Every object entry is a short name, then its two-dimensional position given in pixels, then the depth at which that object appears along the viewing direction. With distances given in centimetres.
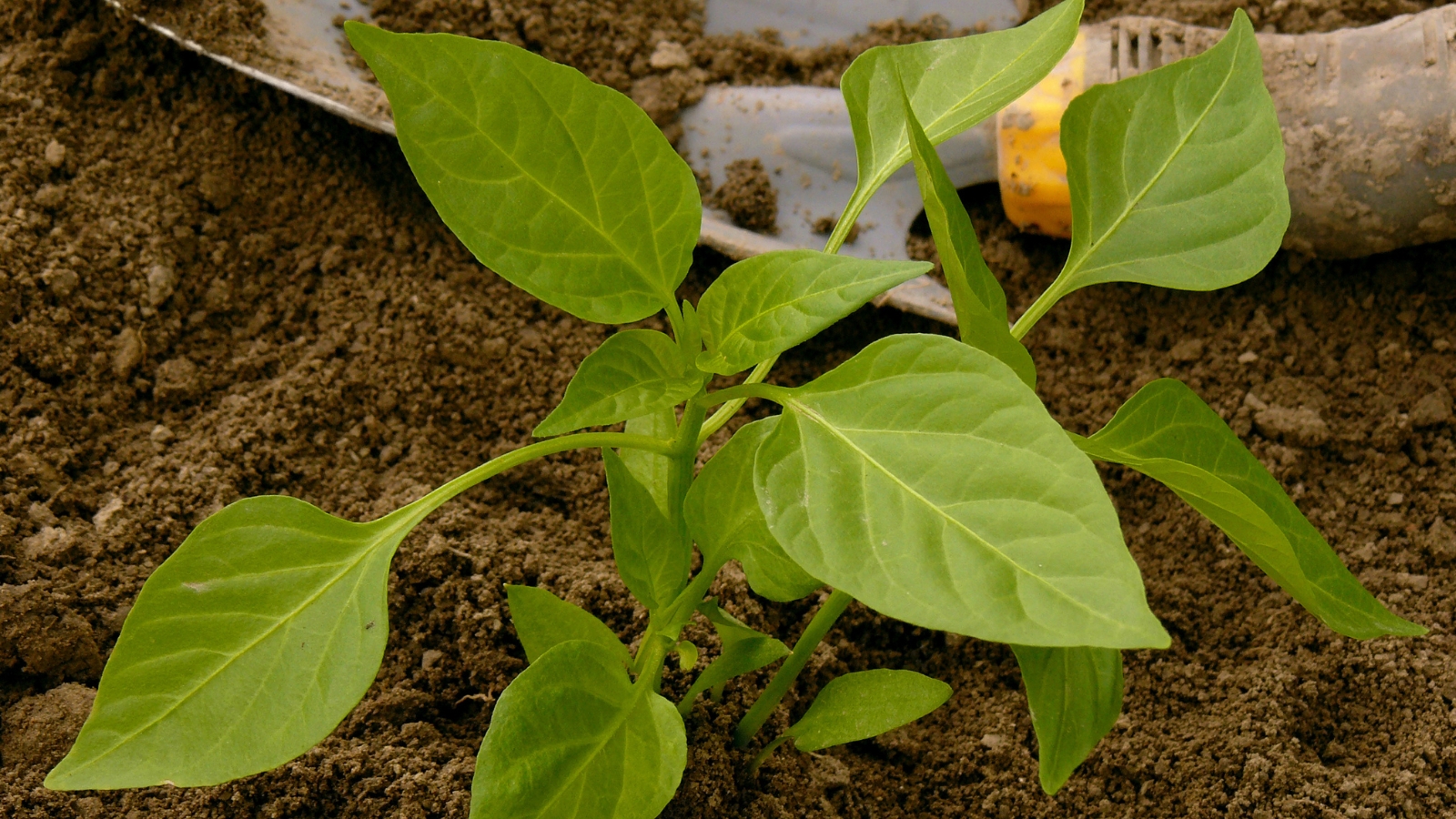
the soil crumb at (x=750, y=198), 55
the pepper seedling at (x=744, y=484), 34
